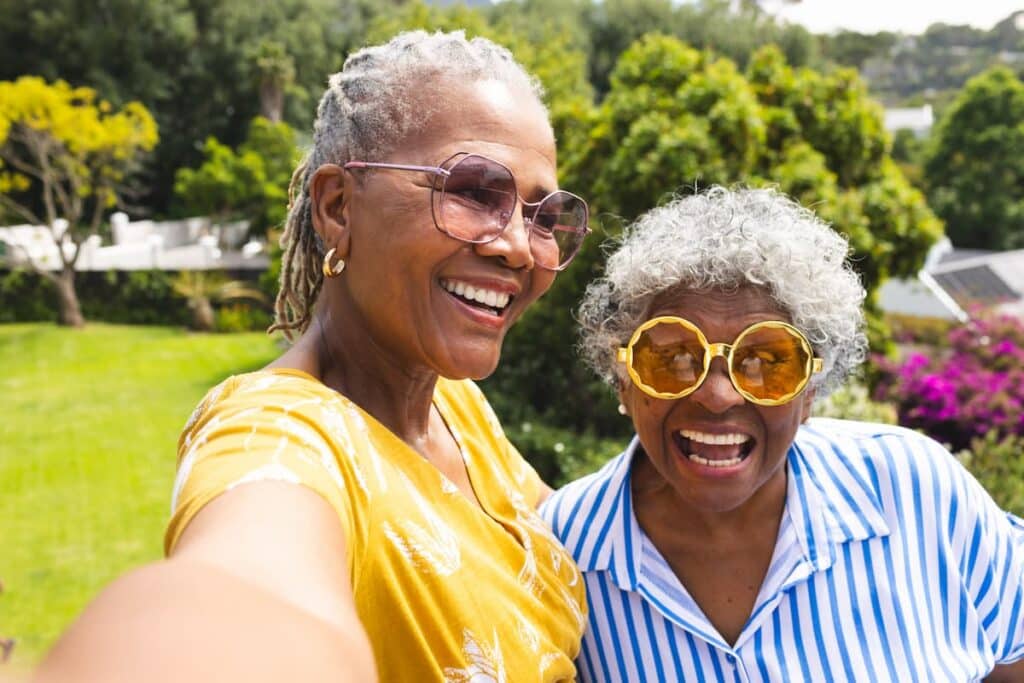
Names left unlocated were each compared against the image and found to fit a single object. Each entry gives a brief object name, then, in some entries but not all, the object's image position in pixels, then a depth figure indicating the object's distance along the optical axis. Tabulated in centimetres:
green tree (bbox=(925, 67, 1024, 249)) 3167
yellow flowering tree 1681
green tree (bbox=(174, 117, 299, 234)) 2620
